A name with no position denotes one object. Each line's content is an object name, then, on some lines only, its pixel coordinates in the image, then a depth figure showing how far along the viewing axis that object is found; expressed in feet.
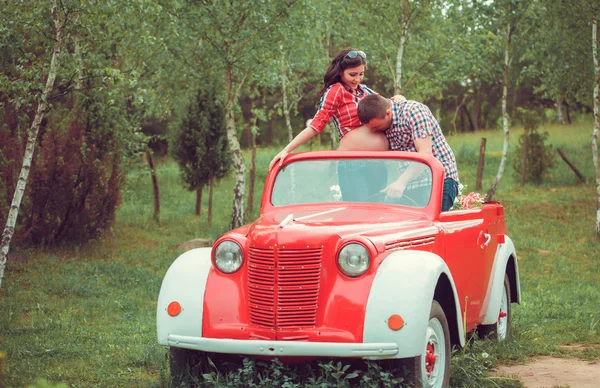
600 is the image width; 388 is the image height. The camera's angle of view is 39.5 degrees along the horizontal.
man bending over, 20.76
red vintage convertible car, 15.70
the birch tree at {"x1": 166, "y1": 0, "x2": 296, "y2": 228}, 56.59
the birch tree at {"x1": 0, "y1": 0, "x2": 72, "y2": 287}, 32.24
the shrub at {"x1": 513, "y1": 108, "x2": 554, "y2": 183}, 79.61
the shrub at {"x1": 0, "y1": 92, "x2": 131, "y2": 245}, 48.24
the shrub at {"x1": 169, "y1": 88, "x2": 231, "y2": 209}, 67.92
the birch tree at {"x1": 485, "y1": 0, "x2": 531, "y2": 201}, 68.13
